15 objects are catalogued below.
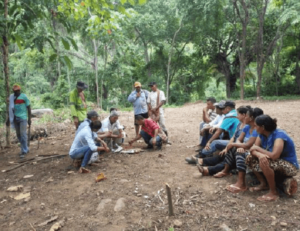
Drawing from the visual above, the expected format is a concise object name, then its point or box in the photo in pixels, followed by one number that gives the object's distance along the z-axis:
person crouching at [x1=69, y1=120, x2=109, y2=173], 4.55
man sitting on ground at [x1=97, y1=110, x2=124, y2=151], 5.70
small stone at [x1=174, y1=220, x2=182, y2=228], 2.89
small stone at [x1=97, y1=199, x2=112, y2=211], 3.36
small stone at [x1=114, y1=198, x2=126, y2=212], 3.30
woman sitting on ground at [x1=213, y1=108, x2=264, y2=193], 3.50
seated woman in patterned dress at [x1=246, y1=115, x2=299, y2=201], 3.09
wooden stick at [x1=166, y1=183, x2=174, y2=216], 2.91
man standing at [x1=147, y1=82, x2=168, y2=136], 6.45
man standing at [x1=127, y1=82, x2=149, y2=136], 6.37
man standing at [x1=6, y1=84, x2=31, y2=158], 5.74
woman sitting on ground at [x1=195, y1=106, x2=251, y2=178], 4.02
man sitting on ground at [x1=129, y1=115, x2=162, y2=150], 5.77
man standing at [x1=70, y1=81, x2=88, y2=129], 5.60
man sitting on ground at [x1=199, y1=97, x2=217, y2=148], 5.48
